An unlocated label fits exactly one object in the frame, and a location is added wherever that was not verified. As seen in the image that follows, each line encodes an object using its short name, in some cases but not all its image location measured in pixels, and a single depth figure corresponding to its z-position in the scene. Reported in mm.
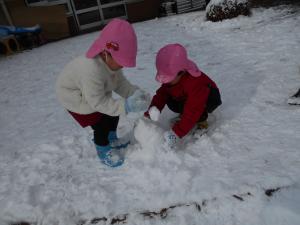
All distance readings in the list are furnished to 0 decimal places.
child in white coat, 1895
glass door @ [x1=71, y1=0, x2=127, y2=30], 9531
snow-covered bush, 5785
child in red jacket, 2152
